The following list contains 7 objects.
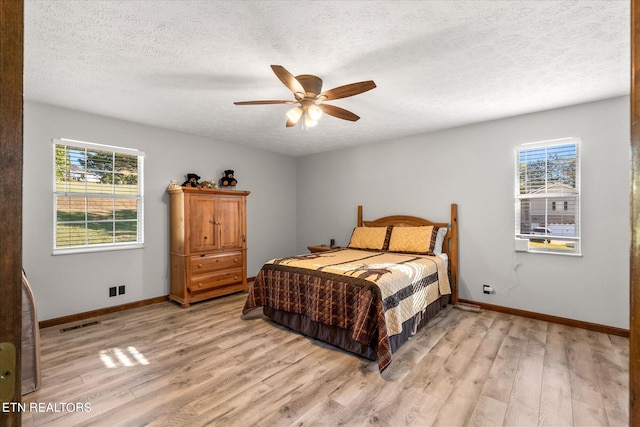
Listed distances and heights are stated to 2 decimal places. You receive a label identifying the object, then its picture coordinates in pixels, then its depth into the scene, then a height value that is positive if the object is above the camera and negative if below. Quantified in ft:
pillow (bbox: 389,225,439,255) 13.08 -1.24
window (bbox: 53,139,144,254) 11.21 +0.65
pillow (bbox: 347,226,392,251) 14.44 -1.30
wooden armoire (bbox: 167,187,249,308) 13.11 -1.44
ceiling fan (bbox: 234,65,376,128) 7.35 +3.22
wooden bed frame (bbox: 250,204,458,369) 8.84 -3.77
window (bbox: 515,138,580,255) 10.96 +0.63
